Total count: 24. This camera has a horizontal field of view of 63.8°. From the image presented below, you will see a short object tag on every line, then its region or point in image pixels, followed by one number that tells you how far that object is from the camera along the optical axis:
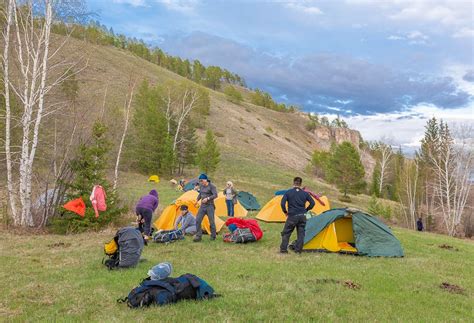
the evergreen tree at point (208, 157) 45.00
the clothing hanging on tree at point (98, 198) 14.37
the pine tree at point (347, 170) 47.97
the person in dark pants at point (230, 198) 21.42
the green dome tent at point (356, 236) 11.90
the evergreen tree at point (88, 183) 15.35
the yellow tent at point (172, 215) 16.14
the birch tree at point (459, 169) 36.72
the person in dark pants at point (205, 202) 13.34
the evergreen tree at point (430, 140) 53.38
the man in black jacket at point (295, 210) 11.52
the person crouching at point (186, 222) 14.77
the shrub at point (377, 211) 36.88
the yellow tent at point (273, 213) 20.39
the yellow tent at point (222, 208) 22.20
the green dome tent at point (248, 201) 25.75
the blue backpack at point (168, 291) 6.47
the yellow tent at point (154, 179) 39.19
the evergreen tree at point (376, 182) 67.86
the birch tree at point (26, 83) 15.33
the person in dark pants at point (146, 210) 13.00
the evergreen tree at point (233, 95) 115.43
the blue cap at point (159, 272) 6.99
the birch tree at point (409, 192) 46.25
